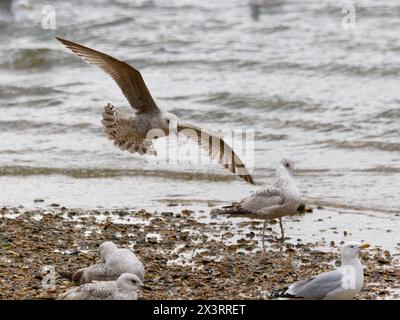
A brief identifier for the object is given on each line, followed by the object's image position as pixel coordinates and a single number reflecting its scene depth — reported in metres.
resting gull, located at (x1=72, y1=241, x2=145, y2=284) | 13.87
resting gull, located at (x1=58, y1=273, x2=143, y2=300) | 12.61
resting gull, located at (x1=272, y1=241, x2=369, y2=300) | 12.84
